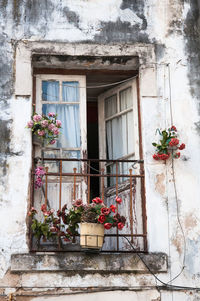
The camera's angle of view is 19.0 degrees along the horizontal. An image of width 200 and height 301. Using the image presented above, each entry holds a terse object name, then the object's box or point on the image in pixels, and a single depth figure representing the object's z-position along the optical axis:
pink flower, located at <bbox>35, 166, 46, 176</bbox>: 7.06
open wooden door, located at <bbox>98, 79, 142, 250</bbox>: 7.34
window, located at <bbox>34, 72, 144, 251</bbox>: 7.32
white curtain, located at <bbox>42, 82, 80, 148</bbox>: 7.64
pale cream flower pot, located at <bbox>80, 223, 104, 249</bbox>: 6.52
